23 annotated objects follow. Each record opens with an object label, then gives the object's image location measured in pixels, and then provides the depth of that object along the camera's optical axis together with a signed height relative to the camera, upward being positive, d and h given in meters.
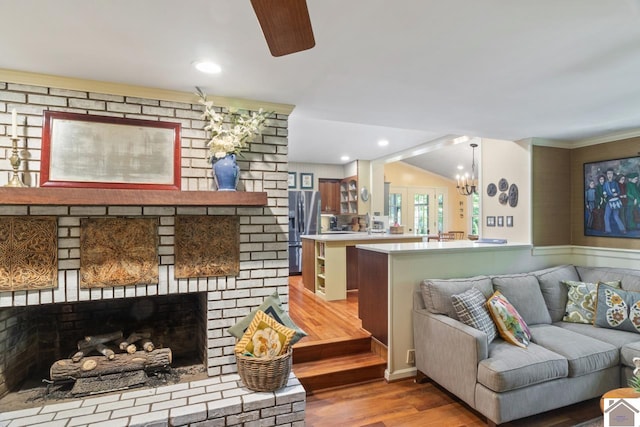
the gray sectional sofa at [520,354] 2.26 -0.96
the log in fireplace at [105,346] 2.21 -0.90
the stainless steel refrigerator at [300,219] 6.46 +0.01
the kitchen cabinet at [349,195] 7.33 +0.53
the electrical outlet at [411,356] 3.01 -1.20
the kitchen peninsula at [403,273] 2.97 -0.50
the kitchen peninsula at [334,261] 4.70 -0.60
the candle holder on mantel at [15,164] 1.94 +0.32
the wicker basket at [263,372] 2.10 -0.94
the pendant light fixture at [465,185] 6.07 +0.62
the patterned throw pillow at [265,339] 2.17 -0.76
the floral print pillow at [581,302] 3.09 -0.76
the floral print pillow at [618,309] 2.83 -0.76
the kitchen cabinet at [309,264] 5.07 -0.68
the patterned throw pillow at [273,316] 2.29 -0.68
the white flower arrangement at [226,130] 2.30 +0.62
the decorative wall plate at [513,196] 3.83 +0.26
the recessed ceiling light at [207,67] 1.92 +0.87
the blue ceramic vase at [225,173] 2.29 +0.31
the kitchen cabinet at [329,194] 7.80 +0.57
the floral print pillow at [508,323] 2.60 -0.80
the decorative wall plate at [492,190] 4.12 +0.35
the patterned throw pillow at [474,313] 2.56 -0.71
